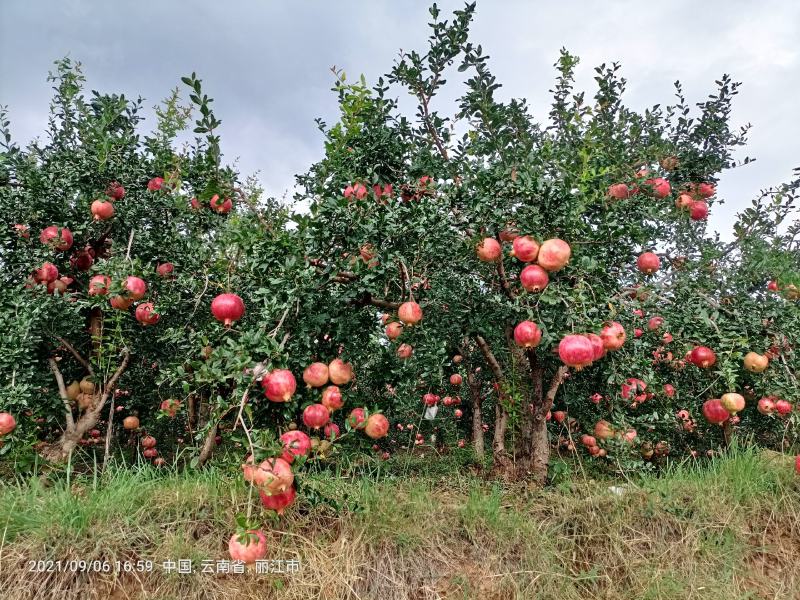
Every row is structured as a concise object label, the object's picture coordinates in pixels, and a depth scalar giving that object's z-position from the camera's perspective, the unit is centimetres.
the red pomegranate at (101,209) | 368
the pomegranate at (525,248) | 269
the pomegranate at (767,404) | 361
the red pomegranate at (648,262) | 365
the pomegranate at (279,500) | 226
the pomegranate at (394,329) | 318
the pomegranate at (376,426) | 286
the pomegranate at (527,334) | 274
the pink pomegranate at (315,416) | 262
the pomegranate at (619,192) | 369
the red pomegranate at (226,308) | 261
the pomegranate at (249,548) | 212
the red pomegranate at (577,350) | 248
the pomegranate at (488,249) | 292
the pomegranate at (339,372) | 277
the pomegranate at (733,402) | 343
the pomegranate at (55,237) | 370
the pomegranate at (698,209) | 420
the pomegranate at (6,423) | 301
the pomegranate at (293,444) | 223
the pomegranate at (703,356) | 331
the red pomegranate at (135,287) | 324
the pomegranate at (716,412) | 362
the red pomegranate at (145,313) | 353
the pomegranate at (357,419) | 269
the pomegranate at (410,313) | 277
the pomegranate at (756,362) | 327
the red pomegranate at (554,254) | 259
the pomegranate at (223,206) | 383
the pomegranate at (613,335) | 284
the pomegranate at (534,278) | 261
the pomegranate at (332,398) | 272
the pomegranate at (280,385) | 237
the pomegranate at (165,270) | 390
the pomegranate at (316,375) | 279
